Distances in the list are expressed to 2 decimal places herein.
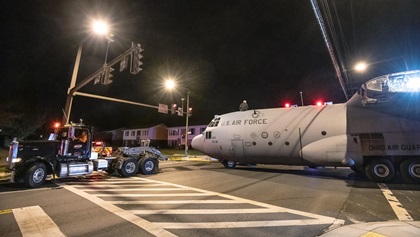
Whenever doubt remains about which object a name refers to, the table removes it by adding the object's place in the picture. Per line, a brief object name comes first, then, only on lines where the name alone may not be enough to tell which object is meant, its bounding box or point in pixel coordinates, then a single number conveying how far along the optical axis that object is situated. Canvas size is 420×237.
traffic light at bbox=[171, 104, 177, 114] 23.99
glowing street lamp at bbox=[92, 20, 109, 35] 11.22
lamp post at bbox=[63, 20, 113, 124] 12.50
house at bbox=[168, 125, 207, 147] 54.38
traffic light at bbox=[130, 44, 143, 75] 10.79
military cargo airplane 9.88
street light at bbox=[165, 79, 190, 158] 23.06
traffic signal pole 10.83
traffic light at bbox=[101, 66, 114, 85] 11.56
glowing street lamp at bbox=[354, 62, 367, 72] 14.78
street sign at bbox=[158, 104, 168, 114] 22.59
